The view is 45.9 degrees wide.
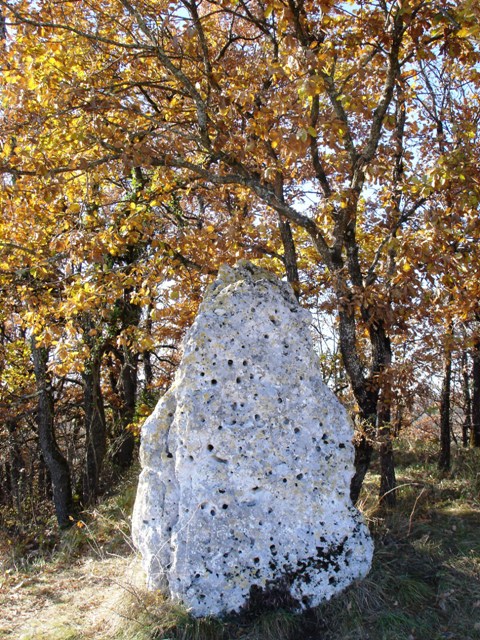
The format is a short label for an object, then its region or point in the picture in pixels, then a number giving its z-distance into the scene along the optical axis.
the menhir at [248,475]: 4.21
